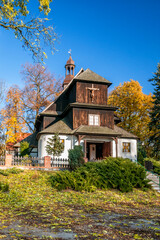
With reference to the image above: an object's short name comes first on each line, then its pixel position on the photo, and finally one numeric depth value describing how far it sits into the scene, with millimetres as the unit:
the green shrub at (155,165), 22531
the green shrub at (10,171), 17531
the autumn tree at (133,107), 38250
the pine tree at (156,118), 29922
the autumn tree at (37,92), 39438
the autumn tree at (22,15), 8125
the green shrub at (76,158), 19484
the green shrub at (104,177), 14641
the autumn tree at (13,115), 35500
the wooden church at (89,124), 24750
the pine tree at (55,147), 23547
